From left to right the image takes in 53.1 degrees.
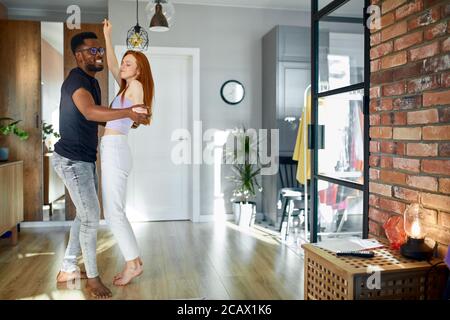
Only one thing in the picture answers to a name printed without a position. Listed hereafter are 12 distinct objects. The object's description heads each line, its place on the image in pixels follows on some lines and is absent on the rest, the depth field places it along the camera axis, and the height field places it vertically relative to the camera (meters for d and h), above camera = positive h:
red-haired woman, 2.77 +0.07
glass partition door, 2.33 +0.17
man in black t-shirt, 2.71 +0.03
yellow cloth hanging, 3.83 -0.01
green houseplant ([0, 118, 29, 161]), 4.00 +0.17
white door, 4.96 +0.04
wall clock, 5.07 +0.66
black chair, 4.29 -0.39
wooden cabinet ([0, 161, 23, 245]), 3.73 -0.39
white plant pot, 4.75 -0.67
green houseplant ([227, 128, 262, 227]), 4.76 -0.29
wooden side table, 1.66 -0.49
